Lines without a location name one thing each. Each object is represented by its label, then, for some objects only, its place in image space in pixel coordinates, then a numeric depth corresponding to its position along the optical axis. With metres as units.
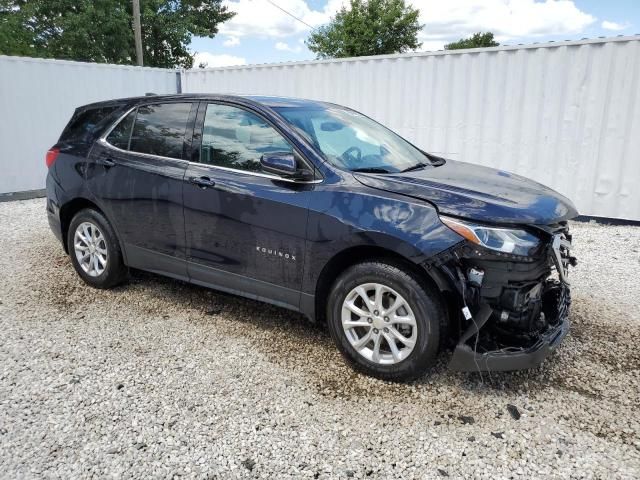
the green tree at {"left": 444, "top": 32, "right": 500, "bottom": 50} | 50.58
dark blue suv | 2.70
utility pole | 19.14
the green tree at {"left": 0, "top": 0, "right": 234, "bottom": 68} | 21.88
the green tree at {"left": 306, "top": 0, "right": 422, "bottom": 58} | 36.94
